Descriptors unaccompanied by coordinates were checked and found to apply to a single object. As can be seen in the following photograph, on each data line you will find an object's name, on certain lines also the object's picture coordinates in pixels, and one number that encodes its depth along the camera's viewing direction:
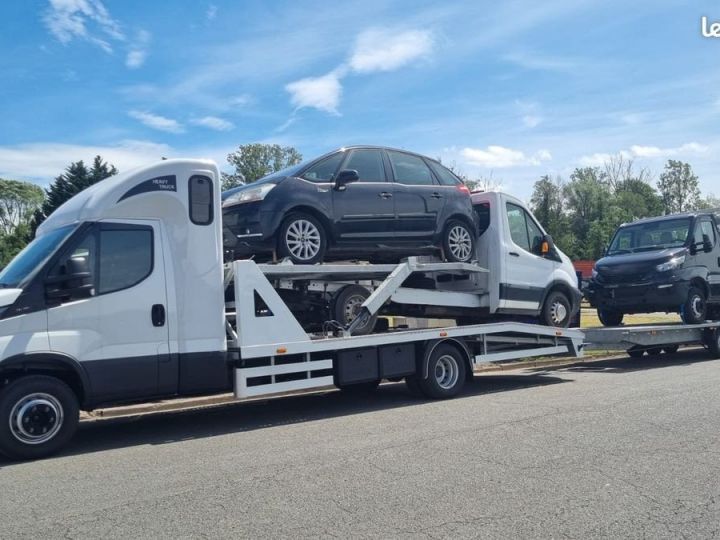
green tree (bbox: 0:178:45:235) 80.12
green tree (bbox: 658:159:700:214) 80.62
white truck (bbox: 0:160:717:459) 6.66
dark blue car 8.45
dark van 12.94
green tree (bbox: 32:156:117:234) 40.56
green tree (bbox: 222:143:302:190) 58.00
